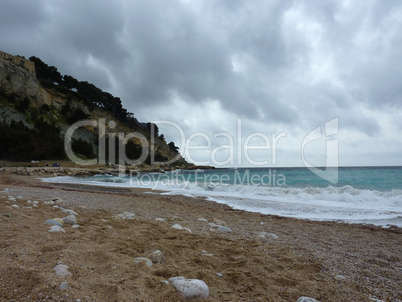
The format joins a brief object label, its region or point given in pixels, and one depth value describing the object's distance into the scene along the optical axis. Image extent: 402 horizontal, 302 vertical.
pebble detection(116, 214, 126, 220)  5.18
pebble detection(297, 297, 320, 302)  1.85
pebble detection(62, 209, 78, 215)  4.83
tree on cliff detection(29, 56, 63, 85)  57.88
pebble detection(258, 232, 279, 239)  4.37
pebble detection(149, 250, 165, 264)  2.62
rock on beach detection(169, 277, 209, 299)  1.82
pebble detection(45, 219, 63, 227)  3.57
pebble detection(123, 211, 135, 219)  5.42
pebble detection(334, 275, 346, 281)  2.50
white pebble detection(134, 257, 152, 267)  2.38
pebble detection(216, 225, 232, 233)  4.72
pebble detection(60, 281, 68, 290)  1.55
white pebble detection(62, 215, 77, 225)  3.85
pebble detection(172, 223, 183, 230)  4.52
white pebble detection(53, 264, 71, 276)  1.77
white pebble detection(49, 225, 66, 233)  3.12
